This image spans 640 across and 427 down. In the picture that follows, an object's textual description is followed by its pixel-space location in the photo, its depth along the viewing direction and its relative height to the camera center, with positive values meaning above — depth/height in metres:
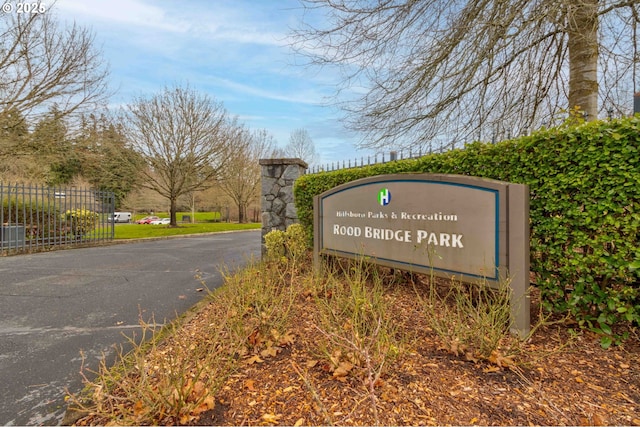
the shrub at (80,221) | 10.73 -0.39
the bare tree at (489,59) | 4.21 +2.29
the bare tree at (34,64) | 9.58 +4.66
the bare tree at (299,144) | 25.83 +5.36
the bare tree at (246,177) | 24.18 +2.59
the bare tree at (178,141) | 15.65 +3.58
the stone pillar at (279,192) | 6.23 +0.34
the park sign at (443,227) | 2.50 -0.19
